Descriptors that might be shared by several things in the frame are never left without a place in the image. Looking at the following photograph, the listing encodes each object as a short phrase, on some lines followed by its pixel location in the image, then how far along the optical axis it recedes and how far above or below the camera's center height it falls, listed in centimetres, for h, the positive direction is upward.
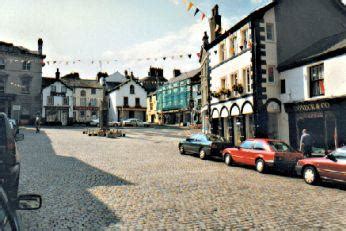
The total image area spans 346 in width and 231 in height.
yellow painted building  6914 +365
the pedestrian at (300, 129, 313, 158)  1514 -118
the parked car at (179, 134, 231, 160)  1623 -126
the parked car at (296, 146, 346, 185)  962 -162
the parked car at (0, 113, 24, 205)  564 -64
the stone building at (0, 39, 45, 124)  4744 +757
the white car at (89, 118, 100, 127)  5181 +47
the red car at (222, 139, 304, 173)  1224 -147
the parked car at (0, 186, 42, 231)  235 -73
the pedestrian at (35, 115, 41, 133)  3144 +24
